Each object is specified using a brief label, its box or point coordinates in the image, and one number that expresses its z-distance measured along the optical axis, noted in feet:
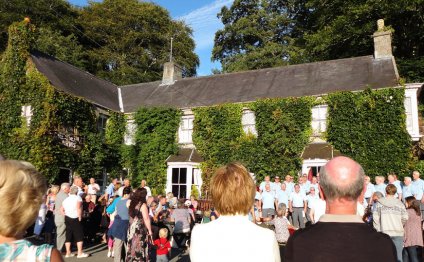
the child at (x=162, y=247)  23.77
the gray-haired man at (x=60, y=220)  30.27
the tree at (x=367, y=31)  81.05
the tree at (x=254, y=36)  119.03
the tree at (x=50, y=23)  107.55
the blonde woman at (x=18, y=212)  6.82
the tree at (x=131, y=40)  130.00
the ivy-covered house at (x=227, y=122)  54.95
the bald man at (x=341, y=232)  7.38
